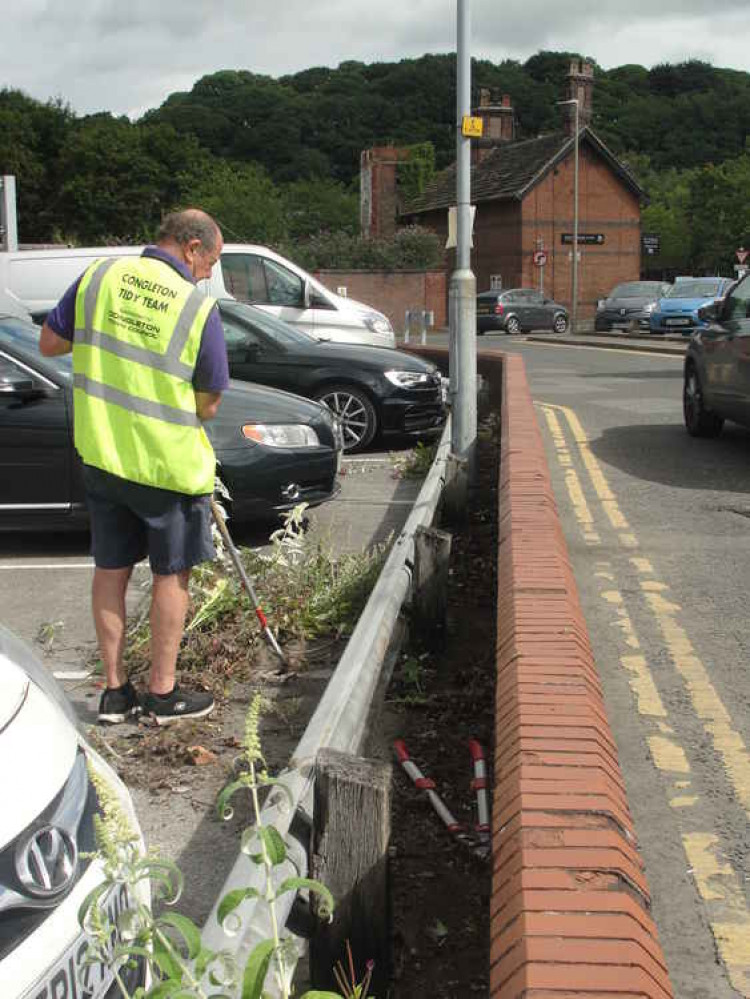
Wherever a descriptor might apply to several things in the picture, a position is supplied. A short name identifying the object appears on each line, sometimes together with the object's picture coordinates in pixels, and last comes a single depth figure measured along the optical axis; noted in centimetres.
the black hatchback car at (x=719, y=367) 1120
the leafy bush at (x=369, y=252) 4581
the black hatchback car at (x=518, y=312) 4647
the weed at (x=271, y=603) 556
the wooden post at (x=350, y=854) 262
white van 1525
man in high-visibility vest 455
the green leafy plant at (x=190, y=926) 193
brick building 6238
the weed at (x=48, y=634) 601
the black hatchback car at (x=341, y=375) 1245
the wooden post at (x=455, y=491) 827
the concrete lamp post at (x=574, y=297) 4503
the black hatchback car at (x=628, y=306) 4238
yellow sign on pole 1152
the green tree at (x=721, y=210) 7669
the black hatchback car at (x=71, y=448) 763
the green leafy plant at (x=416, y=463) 1135
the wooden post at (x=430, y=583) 560
